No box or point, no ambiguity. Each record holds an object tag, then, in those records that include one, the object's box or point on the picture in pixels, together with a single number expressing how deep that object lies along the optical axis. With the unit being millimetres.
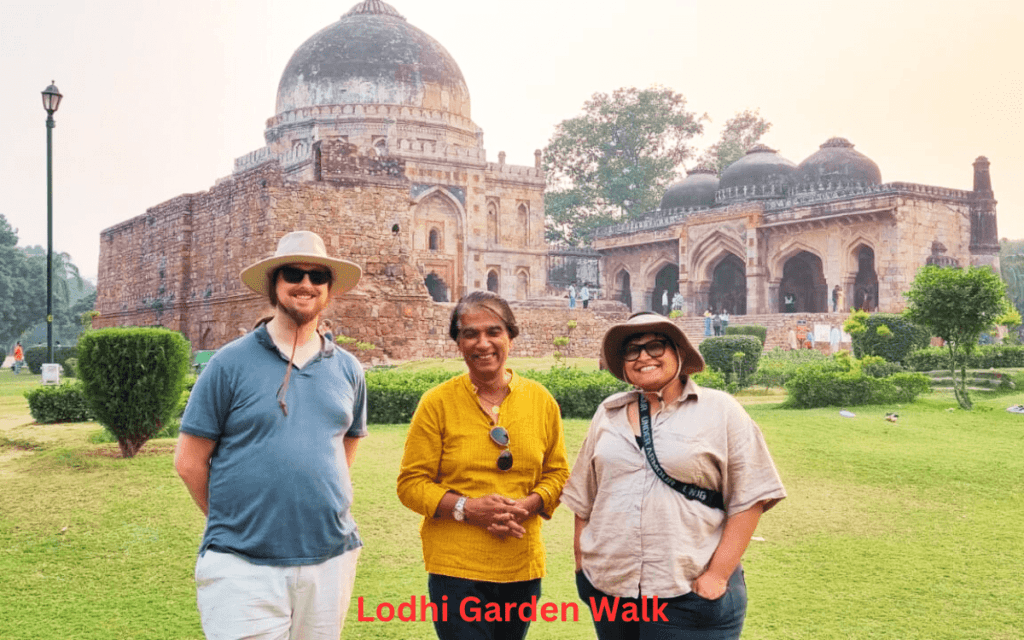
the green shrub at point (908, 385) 11367
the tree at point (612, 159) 42031
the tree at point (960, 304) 11078
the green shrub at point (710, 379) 10969
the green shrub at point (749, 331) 21234
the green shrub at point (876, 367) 12477
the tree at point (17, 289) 36188
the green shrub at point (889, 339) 15328
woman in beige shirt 2262
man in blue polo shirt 2307
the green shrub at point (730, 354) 13312
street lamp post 13500
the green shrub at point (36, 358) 26000
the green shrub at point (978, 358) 15531
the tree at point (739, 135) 43938
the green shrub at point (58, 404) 10680
